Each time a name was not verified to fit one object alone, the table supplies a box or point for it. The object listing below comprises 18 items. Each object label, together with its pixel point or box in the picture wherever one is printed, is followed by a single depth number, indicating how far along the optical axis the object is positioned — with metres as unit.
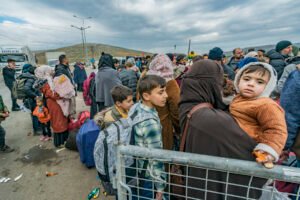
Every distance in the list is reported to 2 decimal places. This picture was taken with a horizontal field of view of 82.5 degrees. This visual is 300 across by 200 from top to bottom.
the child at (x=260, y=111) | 0.98
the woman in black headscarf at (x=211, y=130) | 1.07
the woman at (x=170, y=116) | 2.14
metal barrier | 0.92
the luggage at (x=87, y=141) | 3.01
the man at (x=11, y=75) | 7.12
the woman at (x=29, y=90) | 4.31
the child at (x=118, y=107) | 2.32
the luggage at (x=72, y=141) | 3.88
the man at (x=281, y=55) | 3.83
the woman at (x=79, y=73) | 9.16
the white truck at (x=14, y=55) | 19.02
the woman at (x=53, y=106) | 3.85
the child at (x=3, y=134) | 3.83
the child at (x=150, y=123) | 1.61
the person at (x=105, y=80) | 3.82
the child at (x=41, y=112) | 4.03
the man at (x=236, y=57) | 5.05
